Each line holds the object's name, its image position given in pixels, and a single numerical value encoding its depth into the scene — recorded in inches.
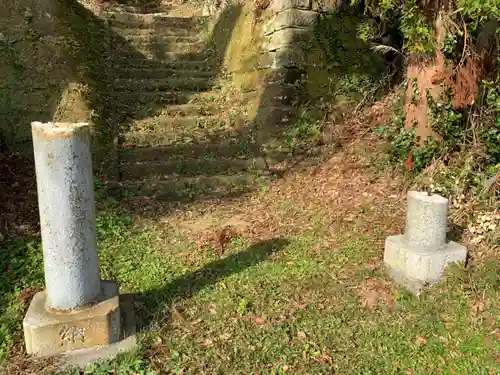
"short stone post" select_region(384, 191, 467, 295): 149.6
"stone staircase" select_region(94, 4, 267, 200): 249.6
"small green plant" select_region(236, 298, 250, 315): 137.9
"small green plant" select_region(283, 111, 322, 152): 281.3
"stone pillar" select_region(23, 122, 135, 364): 111.8
